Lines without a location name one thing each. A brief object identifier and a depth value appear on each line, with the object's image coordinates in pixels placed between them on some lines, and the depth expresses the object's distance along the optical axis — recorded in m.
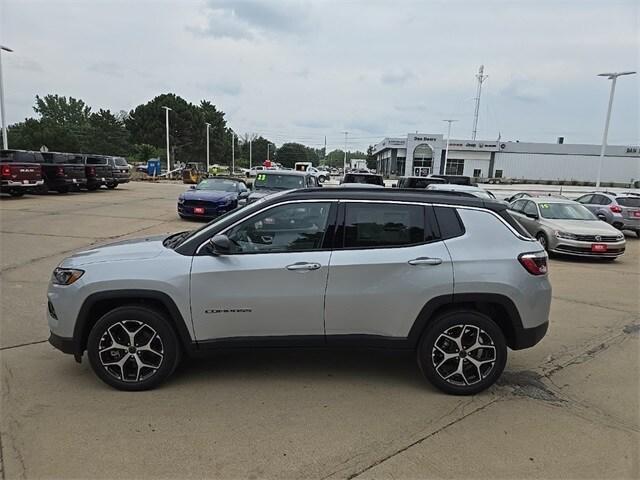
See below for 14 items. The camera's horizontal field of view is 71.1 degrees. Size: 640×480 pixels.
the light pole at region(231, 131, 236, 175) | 83.80
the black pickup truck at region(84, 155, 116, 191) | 24.55
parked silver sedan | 10.49
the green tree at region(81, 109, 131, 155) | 70.12
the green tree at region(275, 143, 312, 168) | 130.50
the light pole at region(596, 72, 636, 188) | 27.36
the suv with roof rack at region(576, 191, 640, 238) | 15.62
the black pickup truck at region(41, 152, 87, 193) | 21.19
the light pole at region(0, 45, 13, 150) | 27.76
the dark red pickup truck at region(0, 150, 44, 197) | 18.20
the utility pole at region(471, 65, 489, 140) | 72.49
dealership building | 75.38
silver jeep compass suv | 3.59
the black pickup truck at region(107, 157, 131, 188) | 27.03
